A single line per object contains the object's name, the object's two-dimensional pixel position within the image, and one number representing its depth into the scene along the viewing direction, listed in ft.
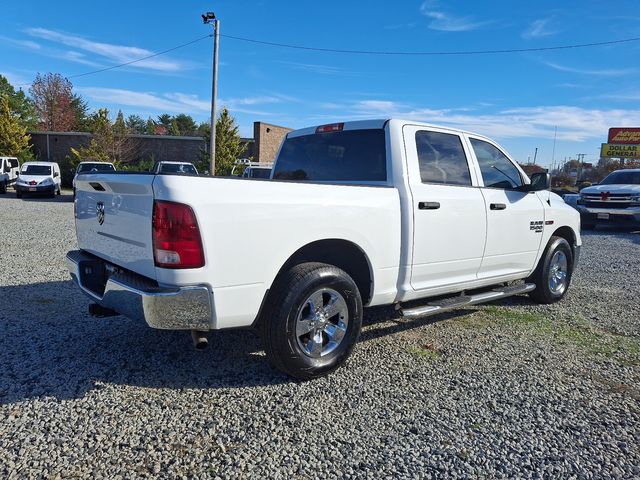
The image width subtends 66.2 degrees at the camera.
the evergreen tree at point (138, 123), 263.53
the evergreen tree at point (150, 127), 248.24
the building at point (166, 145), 116.37
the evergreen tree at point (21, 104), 178.01
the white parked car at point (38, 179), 74.64
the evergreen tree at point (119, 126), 111.96
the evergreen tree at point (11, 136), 112.98
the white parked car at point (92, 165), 71.77
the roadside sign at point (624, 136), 176.76
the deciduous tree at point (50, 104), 189.26
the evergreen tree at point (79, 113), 188.24
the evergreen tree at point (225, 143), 100.78
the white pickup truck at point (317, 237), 9.78
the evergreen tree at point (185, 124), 269.23
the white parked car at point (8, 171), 84.28
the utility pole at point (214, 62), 73.00
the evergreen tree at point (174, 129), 240.44
